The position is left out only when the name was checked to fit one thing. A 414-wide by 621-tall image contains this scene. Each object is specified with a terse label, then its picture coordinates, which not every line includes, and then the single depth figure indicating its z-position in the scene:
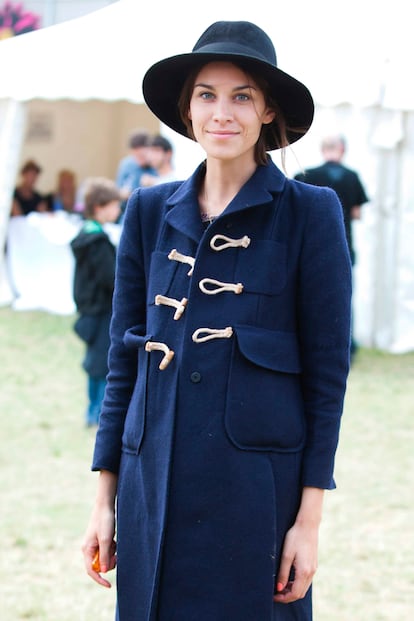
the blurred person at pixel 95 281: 10.26
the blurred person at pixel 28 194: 20.21
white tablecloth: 17.98
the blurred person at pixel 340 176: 13.60
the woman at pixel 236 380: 3.21
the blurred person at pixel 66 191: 22.11
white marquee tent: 11.22
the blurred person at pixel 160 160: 13.27
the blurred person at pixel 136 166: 13.69
